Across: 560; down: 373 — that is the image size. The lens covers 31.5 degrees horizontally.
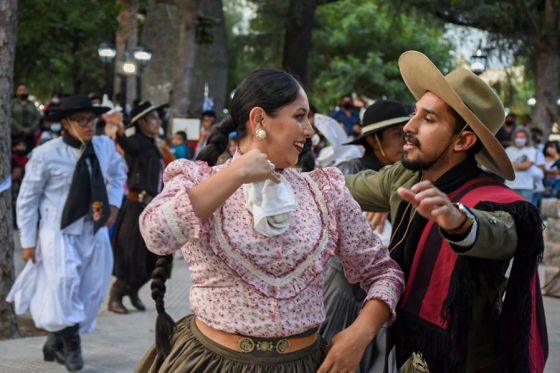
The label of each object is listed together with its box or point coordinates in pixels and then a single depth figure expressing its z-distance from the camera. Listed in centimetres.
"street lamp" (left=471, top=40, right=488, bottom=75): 2155
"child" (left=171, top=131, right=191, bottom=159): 1606
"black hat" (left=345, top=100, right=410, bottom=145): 597
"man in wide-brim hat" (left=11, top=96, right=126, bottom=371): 700
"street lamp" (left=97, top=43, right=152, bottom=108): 1977
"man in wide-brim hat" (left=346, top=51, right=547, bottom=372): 328
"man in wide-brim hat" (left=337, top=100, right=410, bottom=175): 598
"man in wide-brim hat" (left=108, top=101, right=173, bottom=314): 966
